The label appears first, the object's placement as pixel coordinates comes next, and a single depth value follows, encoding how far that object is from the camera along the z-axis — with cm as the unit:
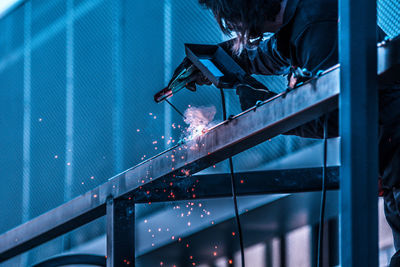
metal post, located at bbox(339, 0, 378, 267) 416
